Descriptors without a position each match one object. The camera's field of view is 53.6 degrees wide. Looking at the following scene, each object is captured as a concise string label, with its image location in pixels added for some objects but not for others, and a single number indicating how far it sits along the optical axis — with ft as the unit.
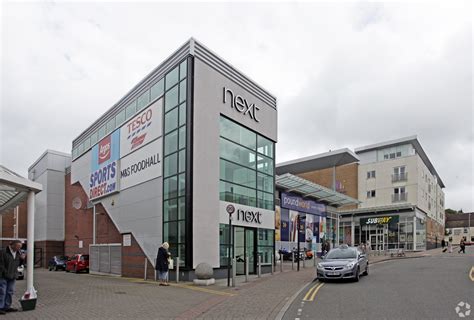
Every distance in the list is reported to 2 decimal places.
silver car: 55.36
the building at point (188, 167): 64.03
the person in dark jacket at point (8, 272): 35.05
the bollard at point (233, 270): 54.75
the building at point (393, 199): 163.84
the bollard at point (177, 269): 60.39
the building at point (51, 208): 135.54
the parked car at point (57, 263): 115.44
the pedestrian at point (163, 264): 57.06
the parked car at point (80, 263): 100.12
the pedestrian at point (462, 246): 137.08
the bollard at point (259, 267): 65.84
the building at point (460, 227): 340.80
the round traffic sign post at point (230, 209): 54.80
